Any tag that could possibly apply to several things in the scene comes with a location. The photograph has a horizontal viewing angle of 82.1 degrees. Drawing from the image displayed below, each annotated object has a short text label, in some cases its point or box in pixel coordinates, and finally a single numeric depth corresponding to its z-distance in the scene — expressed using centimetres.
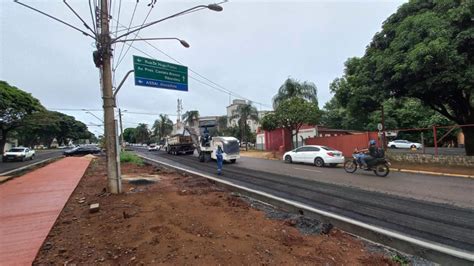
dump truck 3148
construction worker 1490
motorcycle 1332
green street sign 1098
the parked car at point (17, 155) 2706
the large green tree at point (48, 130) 3624
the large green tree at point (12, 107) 2926
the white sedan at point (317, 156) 1833
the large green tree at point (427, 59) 1243
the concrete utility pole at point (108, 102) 887
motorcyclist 1360
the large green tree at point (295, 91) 3191
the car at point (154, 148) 5117
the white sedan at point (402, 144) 3482
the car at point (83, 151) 3599
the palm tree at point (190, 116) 4991
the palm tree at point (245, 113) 4000
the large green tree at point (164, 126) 7306
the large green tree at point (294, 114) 2623
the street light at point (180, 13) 832
